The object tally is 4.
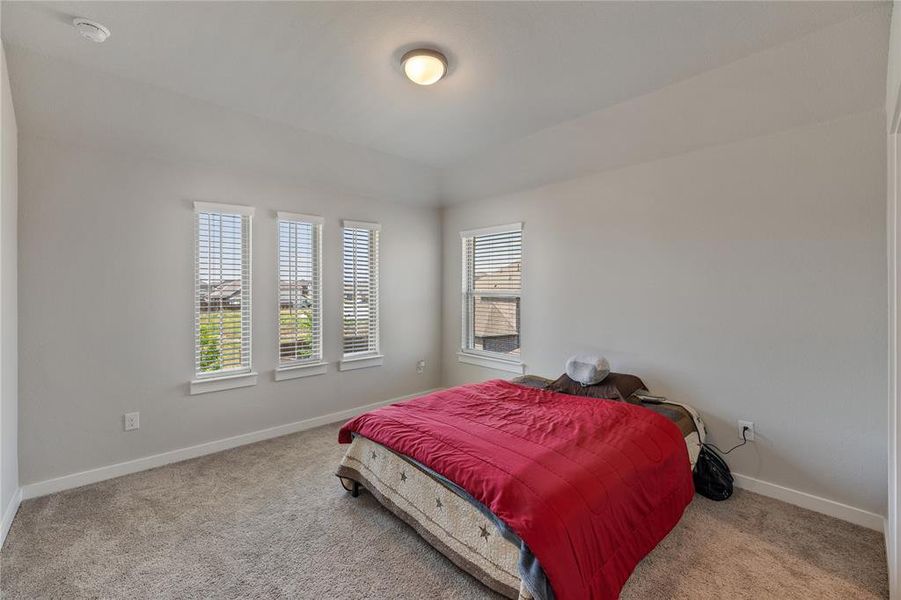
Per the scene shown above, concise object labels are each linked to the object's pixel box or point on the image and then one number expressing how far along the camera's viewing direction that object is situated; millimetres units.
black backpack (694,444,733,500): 2580
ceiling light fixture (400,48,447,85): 2182
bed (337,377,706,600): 1562
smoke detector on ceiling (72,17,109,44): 1933
